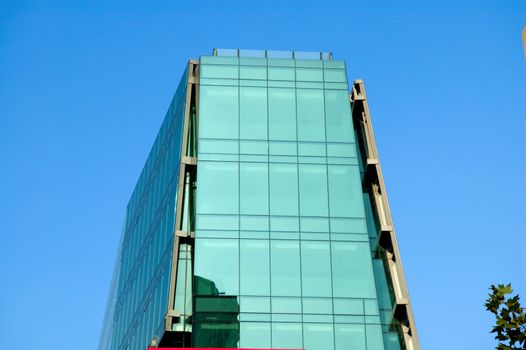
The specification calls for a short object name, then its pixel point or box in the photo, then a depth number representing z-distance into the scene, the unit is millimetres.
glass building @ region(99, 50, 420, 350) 50812
